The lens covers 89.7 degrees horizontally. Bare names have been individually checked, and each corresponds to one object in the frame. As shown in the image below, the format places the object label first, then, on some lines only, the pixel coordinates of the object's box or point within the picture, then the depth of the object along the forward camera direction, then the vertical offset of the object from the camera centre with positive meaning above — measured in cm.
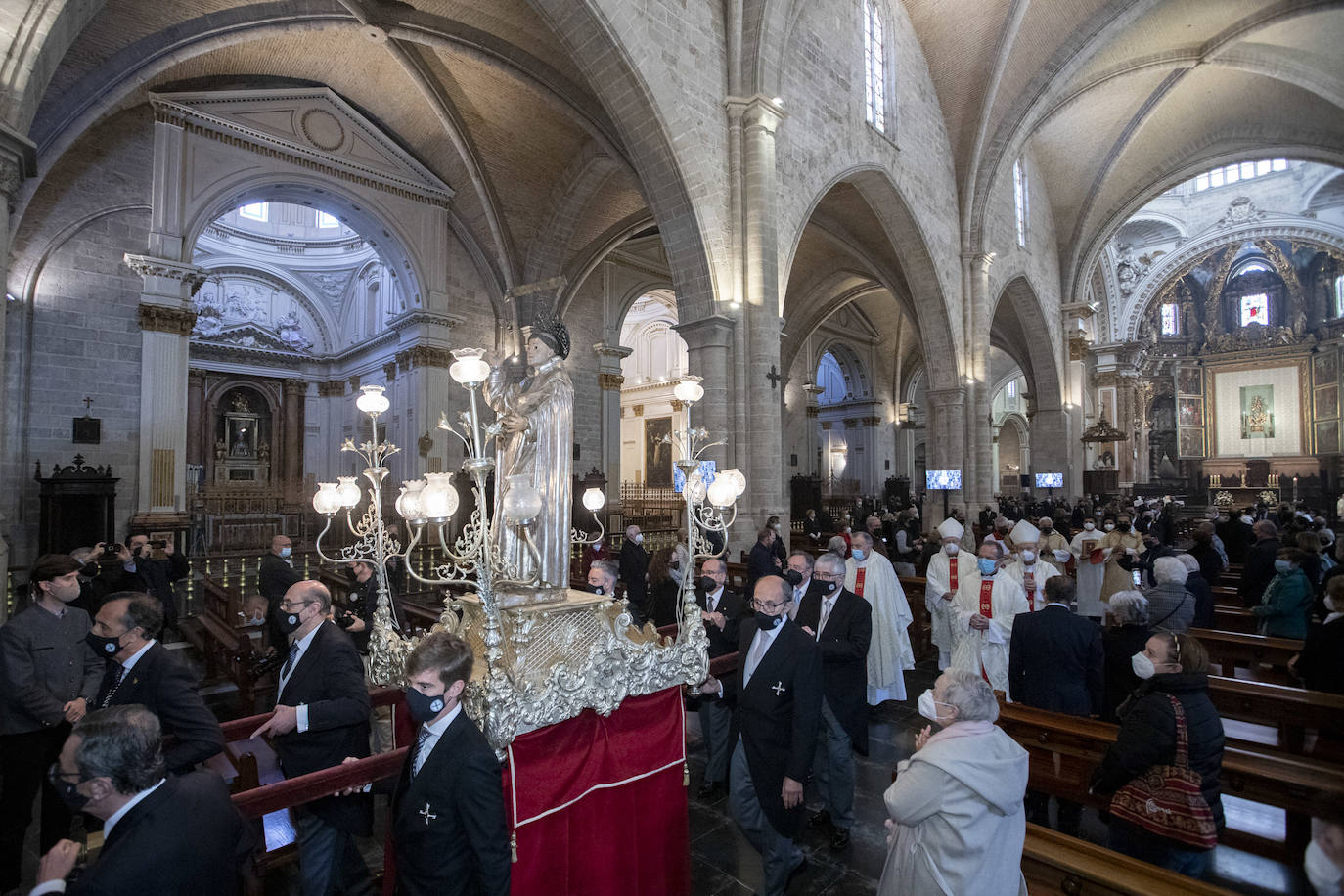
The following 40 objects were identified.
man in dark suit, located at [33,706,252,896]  172 -92
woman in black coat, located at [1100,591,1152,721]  398 -104
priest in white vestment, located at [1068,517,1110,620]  741 -123
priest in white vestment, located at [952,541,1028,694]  528 -115
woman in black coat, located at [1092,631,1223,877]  278 -108
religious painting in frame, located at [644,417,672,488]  2970 +79
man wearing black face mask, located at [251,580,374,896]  303 -114
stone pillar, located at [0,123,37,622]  554 +263
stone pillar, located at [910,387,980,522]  1817 +113
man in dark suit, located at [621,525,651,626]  786 -122
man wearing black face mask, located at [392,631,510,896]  214 -104
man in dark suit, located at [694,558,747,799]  448 -119
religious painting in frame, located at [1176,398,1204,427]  3231 +271
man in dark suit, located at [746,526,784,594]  811 -111
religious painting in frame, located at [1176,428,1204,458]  3231 +121
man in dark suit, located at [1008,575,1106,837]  413 -118
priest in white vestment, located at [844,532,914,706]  596 -132
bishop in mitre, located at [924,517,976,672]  634 -102
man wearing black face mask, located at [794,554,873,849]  395 -130
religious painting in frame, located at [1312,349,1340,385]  2831 +420
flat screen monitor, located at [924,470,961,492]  1712 -26
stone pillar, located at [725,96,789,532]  1091 +258
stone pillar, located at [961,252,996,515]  1830 +237
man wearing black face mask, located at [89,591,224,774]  279 -86
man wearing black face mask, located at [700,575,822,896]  312 -123
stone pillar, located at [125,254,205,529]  1254 +170
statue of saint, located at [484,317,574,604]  359 +14
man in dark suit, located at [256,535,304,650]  558 -93
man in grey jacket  347 -114
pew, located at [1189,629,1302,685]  561 -160
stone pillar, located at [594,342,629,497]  2038 +213
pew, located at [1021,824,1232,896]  243 -154
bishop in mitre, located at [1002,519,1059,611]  605 -92
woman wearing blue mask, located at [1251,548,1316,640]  586 -118
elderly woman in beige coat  221 -110
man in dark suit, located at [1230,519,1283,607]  720 -104
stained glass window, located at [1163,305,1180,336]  3306 +721
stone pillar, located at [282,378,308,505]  2420 +128
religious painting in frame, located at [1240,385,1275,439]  3086 +254
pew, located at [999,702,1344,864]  337 -160
